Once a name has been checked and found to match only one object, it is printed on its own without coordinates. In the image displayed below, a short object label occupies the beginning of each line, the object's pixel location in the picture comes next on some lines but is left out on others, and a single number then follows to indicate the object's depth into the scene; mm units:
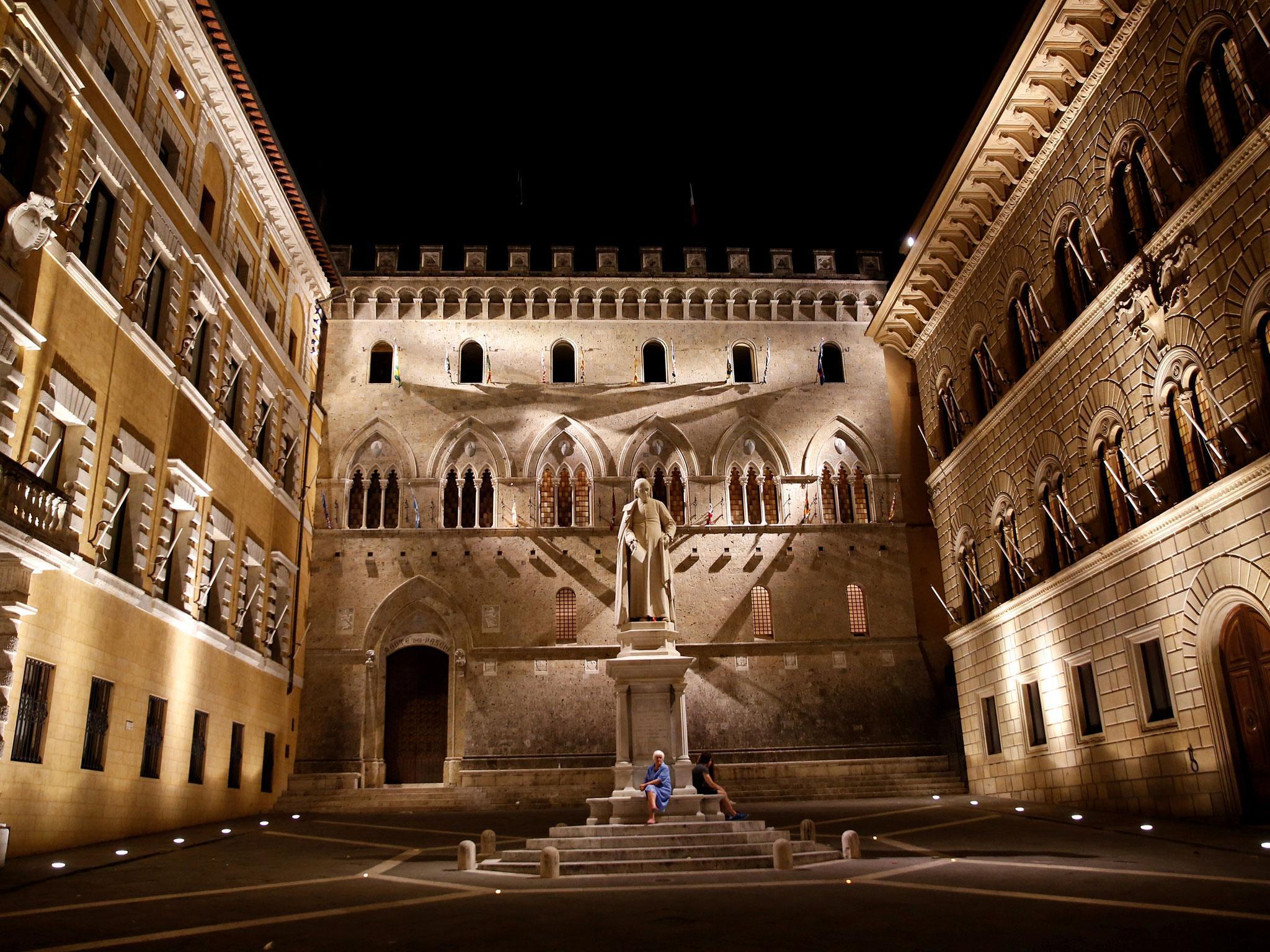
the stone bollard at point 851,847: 13422
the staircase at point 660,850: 12539
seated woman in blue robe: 13789
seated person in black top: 14812
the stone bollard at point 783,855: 12203
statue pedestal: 14602
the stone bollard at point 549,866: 12164
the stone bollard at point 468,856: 13117
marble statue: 15828
